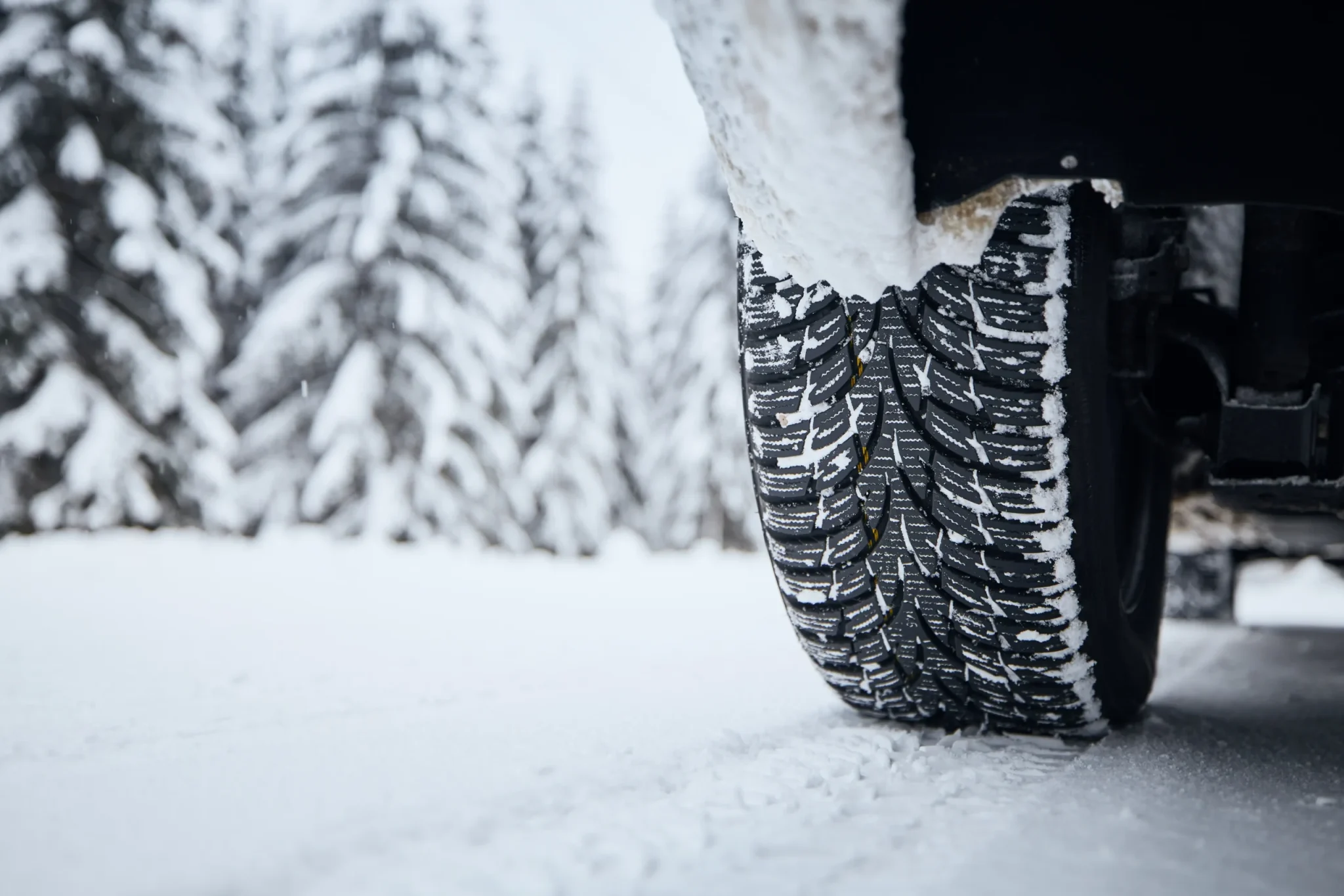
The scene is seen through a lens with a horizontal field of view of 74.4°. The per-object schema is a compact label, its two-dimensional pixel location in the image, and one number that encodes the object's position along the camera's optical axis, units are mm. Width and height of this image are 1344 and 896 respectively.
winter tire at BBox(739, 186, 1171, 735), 1180
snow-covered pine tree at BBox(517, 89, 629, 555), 15109
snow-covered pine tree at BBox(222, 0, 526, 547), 11438
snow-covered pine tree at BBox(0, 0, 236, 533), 9398
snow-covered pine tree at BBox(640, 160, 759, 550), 15145
